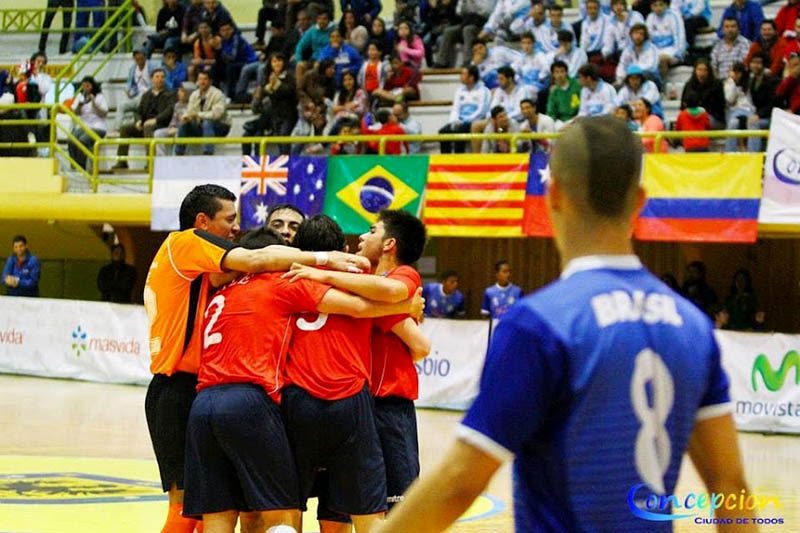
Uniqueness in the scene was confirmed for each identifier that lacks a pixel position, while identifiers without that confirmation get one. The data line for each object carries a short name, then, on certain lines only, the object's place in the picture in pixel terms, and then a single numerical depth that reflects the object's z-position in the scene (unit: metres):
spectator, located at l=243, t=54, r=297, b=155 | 20.88
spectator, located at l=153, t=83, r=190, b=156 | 21.80
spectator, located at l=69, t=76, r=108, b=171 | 22.89
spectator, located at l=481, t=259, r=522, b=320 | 18.11
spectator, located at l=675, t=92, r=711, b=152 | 17.25
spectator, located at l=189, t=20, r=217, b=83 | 22.98
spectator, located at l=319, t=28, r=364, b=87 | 21.09
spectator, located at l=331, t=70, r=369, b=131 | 20.13
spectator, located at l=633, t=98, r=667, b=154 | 17.32
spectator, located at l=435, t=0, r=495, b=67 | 21.39
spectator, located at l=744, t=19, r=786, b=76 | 17.83
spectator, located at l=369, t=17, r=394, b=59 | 21.61
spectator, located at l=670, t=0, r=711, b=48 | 19.73
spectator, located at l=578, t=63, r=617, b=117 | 17.95
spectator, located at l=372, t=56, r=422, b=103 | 20.64
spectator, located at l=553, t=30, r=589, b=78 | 19.09
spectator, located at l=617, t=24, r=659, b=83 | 18.59
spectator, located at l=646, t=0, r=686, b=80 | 19.20
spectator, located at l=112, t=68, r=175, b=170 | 22.08
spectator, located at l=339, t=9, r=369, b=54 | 21.70
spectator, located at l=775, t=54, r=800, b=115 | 16.98
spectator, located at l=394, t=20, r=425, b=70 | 21.05
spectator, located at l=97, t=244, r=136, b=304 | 22.14
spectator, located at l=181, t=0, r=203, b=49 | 23.88
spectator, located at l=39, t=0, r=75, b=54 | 26.16
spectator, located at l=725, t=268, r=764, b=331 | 17.30
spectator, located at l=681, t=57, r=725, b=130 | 17.53
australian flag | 18.83
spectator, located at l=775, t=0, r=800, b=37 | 18.35
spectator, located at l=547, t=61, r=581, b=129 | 18.34
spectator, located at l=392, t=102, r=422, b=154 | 19.36
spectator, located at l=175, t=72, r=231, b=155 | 21.39
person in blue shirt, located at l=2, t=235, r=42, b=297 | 21.44
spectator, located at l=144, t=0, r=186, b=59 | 24.47
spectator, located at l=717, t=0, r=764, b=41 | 18.92
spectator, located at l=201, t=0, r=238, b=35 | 23.64
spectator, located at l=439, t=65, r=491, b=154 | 19.11
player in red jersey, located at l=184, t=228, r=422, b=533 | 5.51
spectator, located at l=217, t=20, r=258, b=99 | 23.11
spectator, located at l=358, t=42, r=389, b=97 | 20.72
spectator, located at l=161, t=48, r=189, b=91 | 23.14
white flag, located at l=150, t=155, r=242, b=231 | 19.48
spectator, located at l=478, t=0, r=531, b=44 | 20.55
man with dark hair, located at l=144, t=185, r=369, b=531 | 6.26
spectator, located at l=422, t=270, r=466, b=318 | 18.78
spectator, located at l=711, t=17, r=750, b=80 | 18.48
